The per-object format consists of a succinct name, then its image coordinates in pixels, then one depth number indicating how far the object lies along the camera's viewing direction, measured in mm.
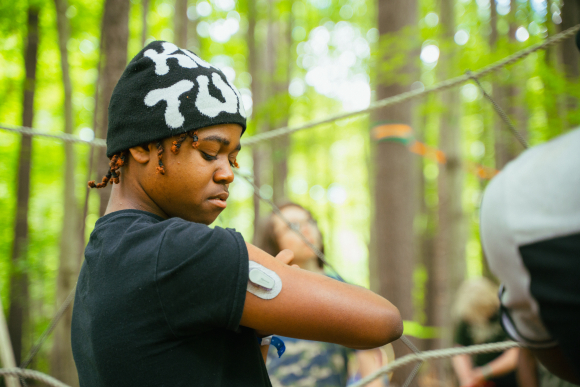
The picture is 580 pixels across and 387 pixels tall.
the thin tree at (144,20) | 4288
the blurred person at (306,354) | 2227
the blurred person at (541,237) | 603
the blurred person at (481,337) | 3123
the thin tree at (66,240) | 4117
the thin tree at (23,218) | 6348
